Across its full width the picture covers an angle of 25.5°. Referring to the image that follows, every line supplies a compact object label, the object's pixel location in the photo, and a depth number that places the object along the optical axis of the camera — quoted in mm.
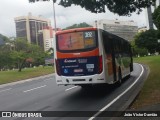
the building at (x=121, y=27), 151600
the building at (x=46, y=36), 128312
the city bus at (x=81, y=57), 16062
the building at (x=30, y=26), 123894
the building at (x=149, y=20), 144375
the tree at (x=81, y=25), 98600
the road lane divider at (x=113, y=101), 11178
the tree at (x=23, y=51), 55812
